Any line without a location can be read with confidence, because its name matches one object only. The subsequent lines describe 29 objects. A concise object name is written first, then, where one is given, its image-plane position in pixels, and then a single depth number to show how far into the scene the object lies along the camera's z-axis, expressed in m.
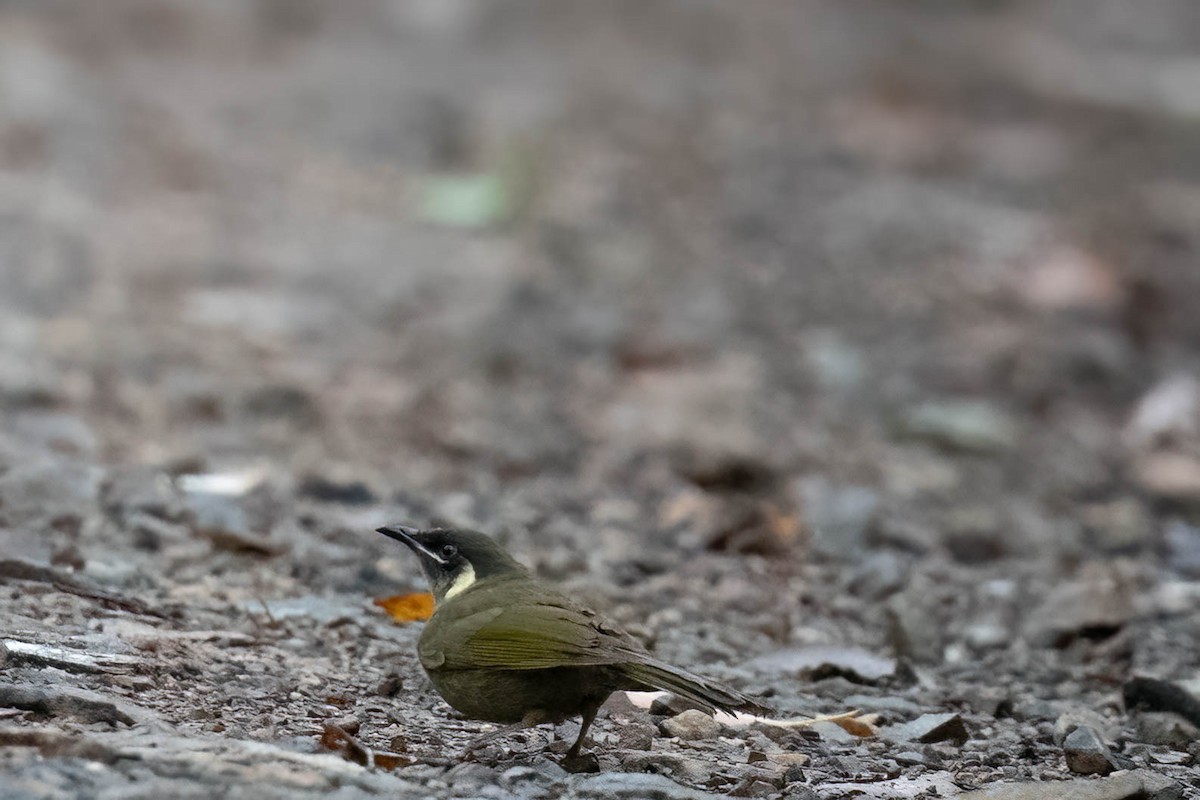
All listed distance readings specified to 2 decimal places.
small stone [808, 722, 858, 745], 7.93
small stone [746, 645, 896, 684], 9.03
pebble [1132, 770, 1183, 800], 6.95
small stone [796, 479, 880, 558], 11.66
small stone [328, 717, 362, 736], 7.18
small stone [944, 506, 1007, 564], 11.73
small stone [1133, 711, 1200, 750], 8.05
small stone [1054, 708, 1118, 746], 7.98
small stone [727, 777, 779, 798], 6.85
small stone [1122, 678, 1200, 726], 8.27
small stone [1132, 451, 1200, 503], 13.02
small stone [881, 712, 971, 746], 7.97
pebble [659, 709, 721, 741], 7.82
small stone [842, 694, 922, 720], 8.40
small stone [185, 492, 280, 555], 10.09
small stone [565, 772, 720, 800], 6.64
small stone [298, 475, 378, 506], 11.58
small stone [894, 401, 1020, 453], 14.03
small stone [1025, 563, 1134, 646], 9.91
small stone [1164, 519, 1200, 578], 11.54
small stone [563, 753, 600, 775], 7.01
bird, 6.98
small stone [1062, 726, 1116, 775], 7.45
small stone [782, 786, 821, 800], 6.87
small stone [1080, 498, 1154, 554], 12.05
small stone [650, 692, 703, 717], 8.15
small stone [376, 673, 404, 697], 7.99
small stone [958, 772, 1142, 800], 6.87
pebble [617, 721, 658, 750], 7.55
